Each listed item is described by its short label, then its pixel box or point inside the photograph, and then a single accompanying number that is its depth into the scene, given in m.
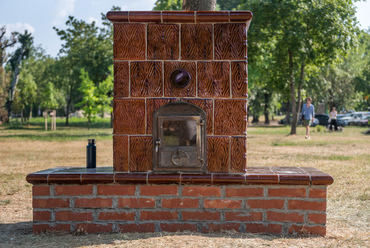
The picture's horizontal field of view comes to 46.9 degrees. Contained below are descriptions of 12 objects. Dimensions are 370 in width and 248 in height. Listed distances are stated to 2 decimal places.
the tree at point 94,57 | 33.56
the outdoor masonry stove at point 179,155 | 4.48
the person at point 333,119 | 28.94
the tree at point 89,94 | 32.66
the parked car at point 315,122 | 43.09
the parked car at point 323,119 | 43.62
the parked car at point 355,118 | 42.97
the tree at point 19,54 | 43.47
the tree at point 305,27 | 21.53
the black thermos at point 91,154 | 5.10
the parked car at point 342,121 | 42.08
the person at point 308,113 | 18.94
